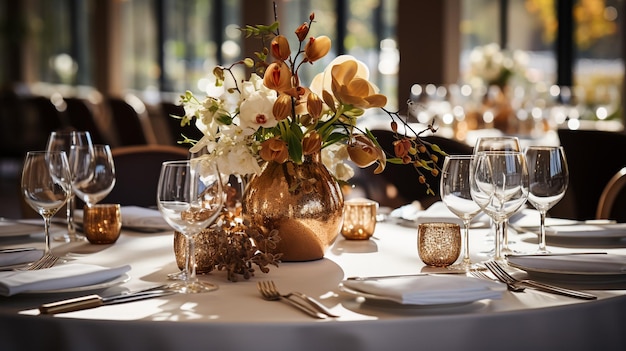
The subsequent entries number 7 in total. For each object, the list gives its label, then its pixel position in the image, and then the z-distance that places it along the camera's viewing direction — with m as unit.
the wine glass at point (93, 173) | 2.08
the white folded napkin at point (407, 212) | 2.26
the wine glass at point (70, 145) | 2.05
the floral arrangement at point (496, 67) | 5.96
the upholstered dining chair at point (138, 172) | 2.91
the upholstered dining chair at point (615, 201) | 2.56
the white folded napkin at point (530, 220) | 2.17
